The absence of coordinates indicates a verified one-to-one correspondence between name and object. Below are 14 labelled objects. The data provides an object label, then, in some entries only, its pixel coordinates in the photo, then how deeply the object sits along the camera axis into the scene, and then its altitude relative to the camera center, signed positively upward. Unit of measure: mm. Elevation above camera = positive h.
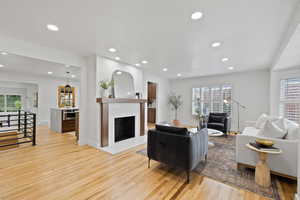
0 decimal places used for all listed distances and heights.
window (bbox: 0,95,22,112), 6906 -239
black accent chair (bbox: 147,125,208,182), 2133 -804
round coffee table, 3486 -872
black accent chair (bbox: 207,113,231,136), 4668 -819
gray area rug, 1948 -1279
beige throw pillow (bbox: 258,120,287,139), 2248 -524
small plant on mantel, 3637 +336
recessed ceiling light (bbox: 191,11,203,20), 1837 +1175
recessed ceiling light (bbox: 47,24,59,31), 2213 +1193
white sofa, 2061 -933
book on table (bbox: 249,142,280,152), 1996 -719
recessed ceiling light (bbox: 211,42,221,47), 2809 +1179
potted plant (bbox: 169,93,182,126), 7125 -140
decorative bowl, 2033 -642
